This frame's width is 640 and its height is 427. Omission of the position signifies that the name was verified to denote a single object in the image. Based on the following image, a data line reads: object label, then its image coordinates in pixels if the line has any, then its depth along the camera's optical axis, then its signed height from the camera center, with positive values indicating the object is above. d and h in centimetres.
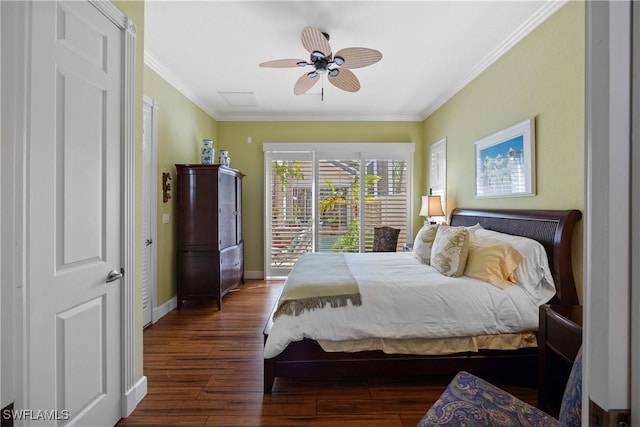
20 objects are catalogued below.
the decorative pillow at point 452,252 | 244 -32
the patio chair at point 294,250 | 529 -63
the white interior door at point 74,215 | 133 -1
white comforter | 211 -71
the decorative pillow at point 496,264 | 228 -38
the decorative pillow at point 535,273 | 219 -43
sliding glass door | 529 +24
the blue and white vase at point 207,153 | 412 +77
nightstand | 163 -77
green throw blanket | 215 -56
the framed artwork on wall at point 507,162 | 261 +47
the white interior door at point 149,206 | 330 +6
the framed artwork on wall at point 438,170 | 438 +62
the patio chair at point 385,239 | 482 -42
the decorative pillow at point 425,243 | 306 -31
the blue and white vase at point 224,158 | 443 +76
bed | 216 -101
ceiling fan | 252 +133
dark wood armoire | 382 -25
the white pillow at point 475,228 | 298 -15
